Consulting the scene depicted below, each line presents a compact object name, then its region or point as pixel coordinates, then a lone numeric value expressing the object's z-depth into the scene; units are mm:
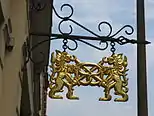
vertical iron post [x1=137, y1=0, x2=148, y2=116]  6295
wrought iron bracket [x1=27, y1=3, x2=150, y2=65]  7320
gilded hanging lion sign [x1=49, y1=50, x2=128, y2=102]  6770
